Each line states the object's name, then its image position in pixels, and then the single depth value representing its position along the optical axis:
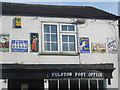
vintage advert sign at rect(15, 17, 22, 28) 14.80
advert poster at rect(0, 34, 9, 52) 14.46
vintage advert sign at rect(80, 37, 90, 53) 15.42
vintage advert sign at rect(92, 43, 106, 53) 15.59
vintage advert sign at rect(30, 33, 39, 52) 14.76
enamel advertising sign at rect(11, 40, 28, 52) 14.59
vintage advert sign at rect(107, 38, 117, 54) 15.84
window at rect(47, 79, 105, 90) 14.72
